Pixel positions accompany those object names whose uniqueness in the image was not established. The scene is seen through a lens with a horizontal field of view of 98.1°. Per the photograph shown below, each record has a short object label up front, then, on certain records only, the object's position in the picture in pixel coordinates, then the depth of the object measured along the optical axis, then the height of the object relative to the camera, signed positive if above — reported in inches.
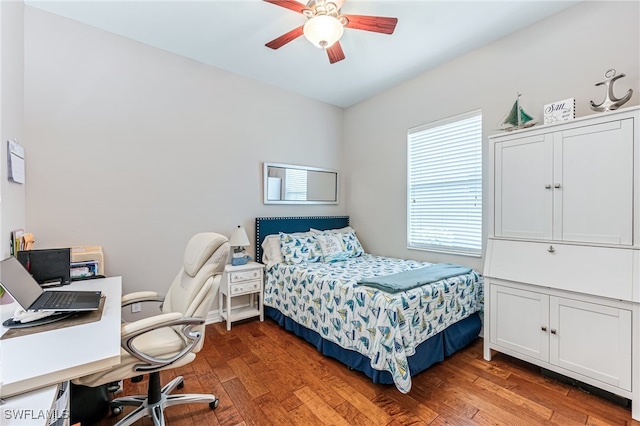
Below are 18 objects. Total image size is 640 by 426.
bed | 75.2 -30.6
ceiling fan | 70.6 +50.3
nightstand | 115.3 -32.7
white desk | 31.3 -18.7
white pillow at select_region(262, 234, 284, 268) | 126.3 -18.8
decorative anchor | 71.5 +28.6
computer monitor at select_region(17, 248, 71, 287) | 69.0 -13.7
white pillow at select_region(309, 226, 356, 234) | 148.7 -11.2
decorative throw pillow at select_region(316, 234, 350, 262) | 132.0 -18.5
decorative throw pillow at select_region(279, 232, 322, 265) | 124.0 -17.8
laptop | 48.6 -16.7
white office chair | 52.2 -26.6
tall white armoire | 66.7 -11.1
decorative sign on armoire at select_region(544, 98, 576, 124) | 80.4 +29.3
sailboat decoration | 90.0 +29.8
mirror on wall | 140.3 +14.1
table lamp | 120.4 -14.3
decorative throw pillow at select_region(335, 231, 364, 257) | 141.3 -17.9
